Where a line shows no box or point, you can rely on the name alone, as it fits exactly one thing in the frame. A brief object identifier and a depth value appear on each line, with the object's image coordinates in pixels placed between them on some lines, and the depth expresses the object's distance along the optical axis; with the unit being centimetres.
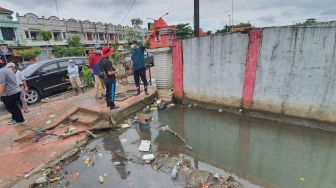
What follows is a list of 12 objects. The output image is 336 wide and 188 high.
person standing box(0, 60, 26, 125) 487
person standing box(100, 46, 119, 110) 499
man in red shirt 656
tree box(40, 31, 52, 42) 2436
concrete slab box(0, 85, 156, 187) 355
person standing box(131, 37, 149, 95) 592
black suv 792
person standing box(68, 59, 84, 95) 796
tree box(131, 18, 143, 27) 3416
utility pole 586
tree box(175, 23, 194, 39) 3078
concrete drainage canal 291
